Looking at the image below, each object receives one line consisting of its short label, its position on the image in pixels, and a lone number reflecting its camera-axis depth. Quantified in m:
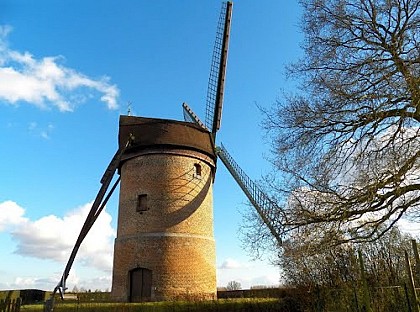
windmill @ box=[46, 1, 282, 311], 14.75
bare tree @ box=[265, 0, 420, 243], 7.49
